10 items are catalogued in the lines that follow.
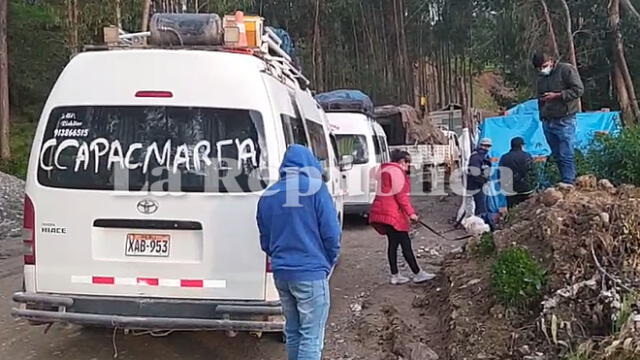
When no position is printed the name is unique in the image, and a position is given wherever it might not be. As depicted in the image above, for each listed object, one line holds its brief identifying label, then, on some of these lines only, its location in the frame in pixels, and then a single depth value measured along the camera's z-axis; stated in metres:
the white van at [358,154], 13.08
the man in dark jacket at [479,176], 11.38
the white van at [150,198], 4.86
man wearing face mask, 7.95
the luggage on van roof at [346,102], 17.88
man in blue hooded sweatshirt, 4.40
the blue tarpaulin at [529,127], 12.33
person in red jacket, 7.79
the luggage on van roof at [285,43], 8.68
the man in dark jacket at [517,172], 9.81
